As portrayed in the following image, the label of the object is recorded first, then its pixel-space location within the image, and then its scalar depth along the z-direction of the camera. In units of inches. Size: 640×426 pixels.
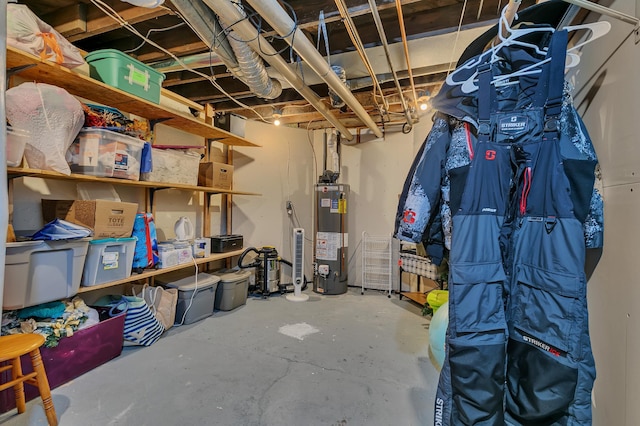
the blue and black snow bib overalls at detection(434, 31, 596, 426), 35.9
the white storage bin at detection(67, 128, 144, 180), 84.0
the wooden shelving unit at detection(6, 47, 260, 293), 72.6
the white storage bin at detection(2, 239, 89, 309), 66.7
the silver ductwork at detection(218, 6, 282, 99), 76.1
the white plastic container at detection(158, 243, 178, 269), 110.7
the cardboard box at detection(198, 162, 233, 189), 135.0
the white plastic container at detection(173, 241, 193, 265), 118.3
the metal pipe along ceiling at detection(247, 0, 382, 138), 62.6
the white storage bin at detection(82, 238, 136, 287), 85.2
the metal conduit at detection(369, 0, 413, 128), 67.9
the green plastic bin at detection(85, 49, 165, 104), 89.4
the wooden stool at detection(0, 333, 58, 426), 60.2
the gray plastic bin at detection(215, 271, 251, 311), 137.1
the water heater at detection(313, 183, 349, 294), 169.5
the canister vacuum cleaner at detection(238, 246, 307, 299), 160.2
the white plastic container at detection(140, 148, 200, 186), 105.7
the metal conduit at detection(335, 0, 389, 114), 68.1
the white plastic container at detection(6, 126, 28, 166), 66.4
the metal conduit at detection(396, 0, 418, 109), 68.5
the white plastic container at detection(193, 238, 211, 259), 130.9
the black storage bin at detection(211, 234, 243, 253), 144.2
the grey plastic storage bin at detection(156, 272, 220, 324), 120.1
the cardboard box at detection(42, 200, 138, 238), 86.2
